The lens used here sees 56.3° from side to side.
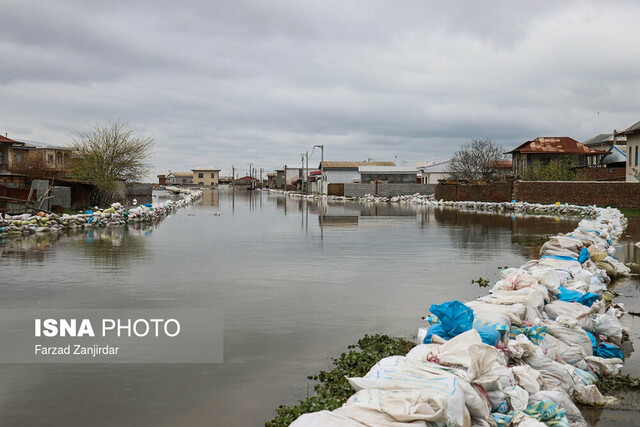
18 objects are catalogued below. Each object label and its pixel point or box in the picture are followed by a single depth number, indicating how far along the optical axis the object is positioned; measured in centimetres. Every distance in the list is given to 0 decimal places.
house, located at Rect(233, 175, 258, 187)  13912
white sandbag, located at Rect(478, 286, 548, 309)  655
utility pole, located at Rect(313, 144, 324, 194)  6647
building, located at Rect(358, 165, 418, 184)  7577
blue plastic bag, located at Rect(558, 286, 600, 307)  727
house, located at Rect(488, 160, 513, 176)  6581
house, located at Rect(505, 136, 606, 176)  5594
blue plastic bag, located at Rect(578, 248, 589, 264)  1046
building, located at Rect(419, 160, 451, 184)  7950
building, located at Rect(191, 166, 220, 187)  14660
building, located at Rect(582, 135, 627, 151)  6409
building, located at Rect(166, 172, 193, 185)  14862
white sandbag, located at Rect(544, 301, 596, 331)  647
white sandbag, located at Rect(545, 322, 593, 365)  550
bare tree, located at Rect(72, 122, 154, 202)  3550
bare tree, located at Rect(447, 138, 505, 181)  6406
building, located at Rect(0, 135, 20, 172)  4503
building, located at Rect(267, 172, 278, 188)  14527
